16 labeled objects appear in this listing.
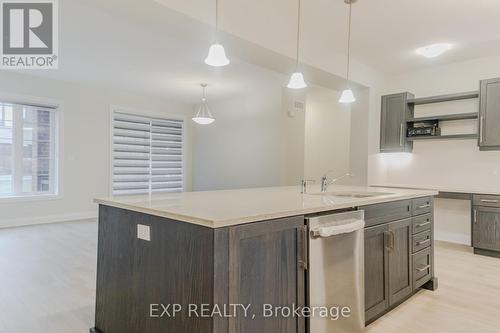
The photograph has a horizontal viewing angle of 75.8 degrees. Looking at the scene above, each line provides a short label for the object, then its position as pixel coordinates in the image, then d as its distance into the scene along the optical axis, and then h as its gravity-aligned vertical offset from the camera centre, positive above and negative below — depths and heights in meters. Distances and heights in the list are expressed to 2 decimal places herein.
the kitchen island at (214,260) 1.40 -0.50
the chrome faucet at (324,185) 3.01 -0.19
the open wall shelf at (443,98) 4.45 +1.00
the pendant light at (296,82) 2.74 +0.71
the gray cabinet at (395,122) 4.95 +0.68
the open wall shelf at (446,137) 4.47 +0.42
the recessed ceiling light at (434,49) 3.99 +1.49
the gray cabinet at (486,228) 3.99 -0.77
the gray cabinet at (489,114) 4.14 +0.69
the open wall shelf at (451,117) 4.41 +0.70
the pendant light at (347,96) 3.18 +0.68
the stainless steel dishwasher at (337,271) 1.79 -0.64
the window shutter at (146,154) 7.11 +0.19
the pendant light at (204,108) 7.34 +1.36
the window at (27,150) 5.67 +0.19
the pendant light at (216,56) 2.30 +0.77
